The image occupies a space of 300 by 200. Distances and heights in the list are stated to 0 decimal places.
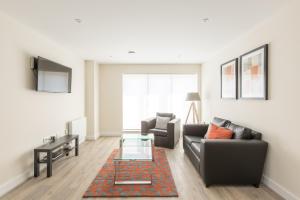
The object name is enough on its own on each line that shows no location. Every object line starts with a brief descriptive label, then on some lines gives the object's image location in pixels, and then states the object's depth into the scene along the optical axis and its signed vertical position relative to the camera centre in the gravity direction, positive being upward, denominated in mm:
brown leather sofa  2027 -879
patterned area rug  1965 -1304
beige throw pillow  3950 -643
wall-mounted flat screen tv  2462 +455
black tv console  2367 -1001
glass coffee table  2208 -933
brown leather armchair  3591 -876
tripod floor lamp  4179 -110
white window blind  4925 +187
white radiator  3470 -731
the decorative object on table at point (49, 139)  2754 -805
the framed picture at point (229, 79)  2849 +450
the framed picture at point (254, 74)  2148 +437
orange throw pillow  2396 -584
